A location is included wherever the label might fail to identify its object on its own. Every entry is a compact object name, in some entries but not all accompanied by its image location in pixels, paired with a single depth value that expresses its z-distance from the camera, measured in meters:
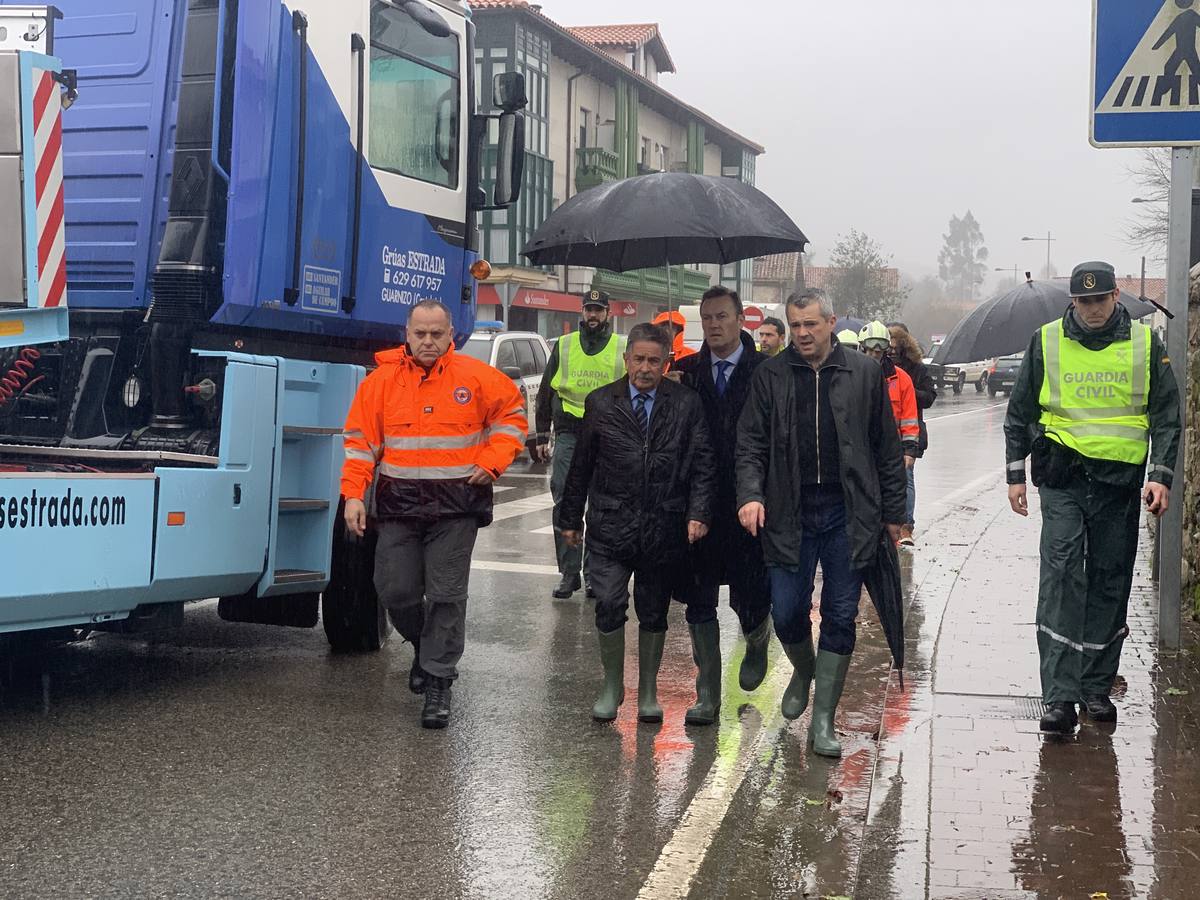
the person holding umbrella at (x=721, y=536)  6.70
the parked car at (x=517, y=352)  19.73
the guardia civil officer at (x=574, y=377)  9.88
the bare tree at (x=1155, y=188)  63.75
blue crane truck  6.55
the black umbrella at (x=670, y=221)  7.46
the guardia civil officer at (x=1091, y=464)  6.45
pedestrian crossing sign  7.15
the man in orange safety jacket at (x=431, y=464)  6.61
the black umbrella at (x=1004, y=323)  10.75
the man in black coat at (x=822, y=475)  6.14
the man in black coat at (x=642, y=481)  6.49
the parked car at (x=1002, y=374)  56.19
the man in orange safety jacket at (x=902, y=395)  11.22
